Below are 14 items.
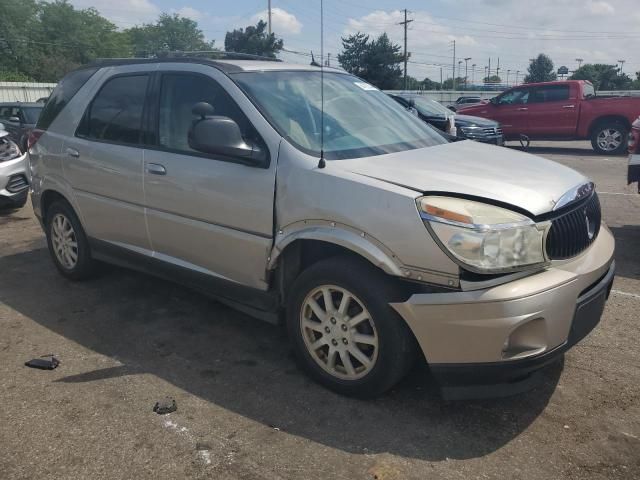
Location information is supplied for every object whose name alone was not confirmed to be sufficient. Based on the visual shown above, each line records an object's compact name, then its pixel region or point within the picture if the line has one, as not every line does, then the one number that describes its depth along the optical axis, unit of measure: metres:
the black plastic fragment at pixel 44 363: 3.70
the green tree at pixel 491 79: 107.98
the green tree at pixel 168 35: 90.94
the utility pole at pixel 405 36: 56.03
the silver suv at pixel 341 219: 2.76
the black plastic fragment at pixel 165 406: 3.17
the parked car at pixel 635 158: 6.23
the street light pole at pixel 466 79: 90.78
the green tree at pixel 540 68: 83.81
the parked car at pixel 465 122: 13.20
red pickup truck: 15.12
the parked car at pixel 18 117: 12.63
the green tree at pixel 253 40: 43.53
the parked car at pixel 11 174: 8.06
